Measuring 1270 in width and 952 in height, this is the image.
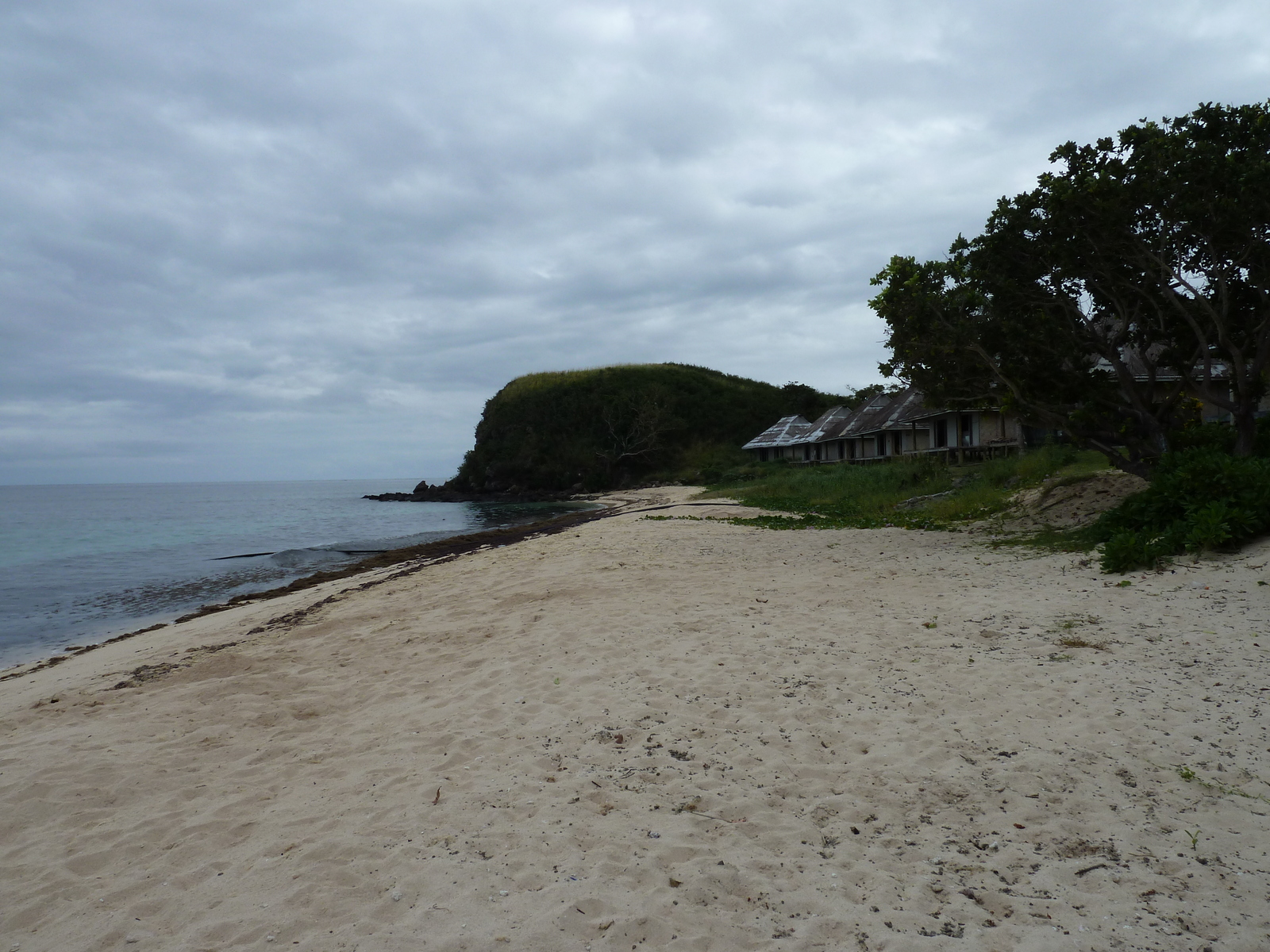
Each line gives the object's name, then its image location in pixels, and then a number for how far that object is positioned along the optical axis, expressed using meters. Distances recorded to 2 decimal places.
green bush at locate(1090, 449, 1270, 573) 8.26
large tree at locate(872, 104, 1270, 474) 10.77
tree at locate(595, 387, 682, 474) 64.50
